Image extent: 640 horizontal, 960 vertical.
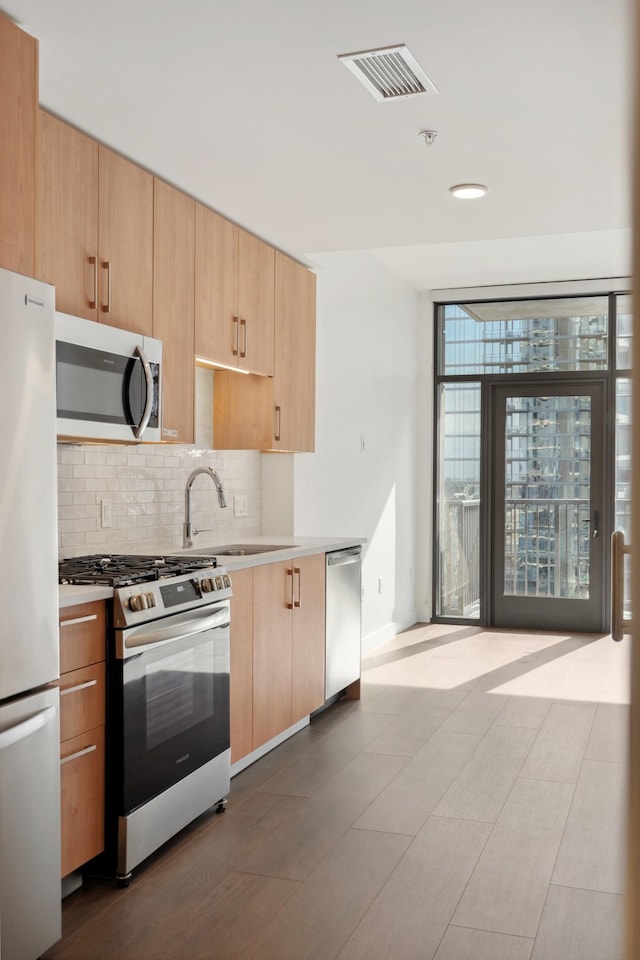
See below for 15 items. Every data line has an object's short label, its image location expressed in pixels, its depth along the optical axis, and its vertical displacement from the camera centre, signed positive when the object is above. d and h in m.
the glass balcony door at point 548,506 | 7.27 -0.25
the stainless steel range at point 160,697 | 2.74 -0.75
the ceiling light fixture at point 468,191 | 3.68 +1.19
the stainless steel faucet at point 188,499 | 4.25 -0.12
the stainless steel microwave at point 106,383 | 2.96 +0.33
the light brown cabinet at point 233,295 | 3.95 +0.85
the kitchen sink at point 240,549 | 4.35 -0.38
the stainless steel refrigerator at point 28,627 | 2.15 -0.39
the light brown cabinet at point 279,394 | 4.68 +0.43
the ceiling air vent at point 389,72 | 2.54 +1.20
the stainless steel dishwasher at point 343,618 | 4.73 -0.79
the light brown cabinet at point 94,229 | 2.92 +0.87
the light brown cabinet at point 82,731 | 2.55 -0.76
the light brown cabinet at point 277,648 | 3.71 -0.80
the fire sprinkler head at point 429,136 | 3.10 +1.20
